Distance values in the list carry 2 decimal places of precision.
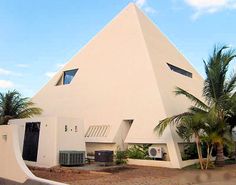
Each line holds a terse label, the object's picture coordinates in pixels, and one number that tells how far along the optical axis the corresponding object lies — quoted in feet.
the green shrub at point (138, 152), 34.19
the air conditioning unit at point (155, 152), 32.41
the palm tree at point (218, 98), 30.27
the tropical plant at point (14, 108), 42.69
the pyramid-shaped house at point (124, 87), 35.88
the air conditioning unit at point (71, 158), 31.32
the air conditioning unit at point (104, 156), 31.89
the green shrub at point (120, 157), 34.29
